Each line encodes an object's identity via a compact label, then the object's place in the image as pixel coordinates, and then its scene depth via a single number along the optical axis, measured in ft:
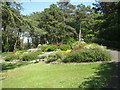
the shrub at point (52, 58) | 31.98
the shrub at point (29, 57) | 39.55
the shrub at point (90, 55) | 27.40
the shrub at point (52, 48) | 62.53
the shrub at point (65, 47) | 61.46
